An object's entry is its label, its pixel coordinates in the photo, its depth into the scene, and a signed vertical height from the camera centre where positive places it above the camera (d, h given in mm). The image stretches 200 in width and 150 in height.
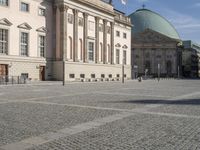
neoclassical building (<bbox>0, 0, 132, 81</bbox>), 32894 +6119
